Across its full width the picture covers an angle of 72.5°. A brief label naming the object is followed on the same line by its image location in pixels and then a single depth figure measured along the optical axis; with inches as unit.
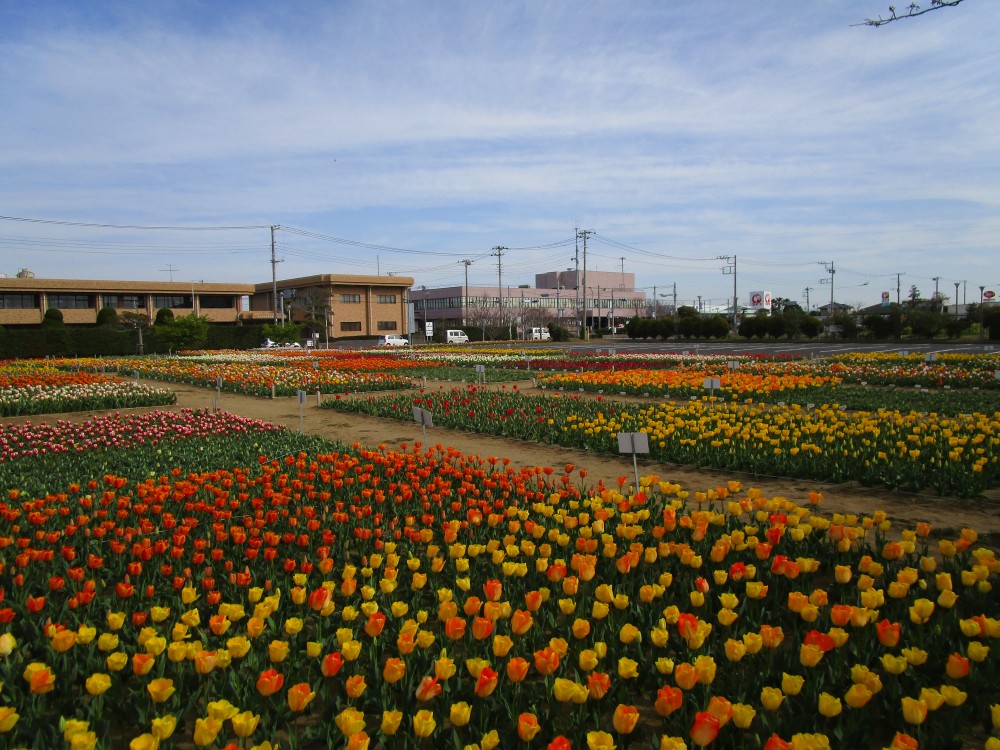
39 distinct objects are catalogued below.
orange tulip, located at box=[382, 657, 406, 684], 105.6
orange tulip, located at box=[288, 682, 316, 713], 98.9
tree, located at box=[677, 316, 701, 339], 2370.8
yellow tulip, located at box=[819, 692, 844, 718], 96.2
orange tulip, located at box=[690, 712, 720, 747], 88.5
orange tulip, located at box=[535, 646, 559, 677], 108.8
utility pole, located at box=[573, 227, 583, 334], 3723.7
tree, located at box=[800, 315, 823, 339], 2171.5
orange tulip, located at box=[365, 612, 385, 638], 125.0
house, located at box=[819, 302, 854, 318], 3637.8
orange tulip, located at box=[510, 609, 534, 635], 125.4
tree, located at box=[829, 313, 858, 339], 2016.5
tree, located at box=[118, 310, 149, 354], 1713.8
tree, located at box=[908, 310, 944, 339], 1907.0
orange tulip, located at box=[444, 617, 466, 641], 120.8
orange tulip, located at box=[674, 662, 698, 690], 103.4
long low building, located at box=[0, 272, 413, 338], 2358.5
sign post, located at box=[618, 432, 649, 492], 240.7
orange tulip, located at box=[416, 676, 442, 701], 103.3
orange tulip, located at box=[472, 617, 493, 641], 120.5
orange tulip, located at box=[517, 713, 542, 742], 92.2
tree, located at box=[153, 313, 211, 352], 1637.6
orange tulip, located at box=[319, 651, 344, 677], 110.3
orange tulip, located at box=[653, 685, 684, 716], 97.3
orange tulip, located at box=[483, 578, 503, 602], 135.8
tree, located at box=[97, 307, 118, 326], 2018.8
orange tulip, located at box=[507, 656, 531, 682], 106.0
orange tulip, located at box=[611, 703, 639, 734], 92.6
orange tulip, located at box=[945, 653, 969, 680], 104.5
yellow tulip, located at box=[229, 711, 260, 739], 94.7
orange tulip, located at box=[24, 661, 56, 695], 105.1
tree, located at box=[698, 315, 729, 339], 2320.4
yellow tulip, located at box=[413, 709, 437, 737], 93.8
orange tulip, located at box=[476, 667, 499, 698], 101.7
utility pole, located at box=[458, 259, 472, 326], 3453.5
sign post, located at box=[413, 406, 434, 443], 318.3
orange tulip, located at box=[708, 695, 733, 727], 94.0
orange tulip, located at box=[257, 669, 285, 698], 101.4
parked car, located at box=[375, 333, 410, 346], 2097.9
